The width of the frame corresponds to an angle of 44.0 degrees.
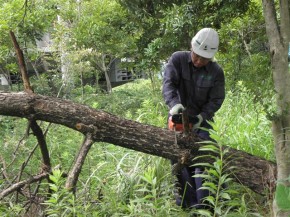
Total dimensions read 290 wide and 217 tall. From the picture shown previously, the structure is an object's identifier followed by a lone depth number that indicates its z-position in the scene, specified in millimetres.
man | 3486
